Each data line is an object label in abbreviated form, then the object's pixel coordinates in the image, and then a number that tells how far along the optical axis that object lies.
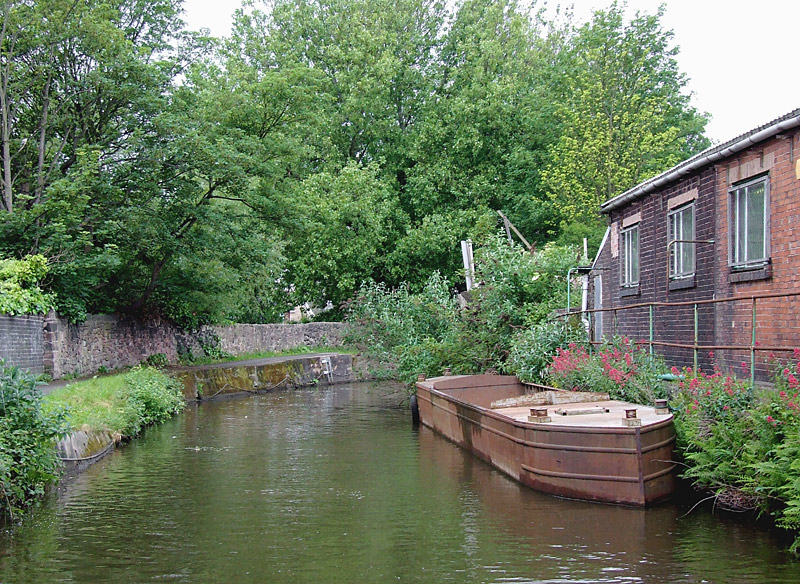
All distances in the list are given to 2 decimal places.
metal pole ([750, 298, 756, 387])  9.92
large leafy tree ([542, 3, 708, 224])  29.56
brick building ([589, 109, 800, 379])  11.44
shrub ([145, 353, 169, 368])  27.78
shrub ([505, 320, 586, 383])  17.62
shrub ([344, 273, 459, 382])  22.31
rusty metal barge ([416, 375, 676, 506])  10.04
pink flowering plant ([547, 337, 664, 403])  12.92
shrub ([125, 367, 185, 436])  18.85
